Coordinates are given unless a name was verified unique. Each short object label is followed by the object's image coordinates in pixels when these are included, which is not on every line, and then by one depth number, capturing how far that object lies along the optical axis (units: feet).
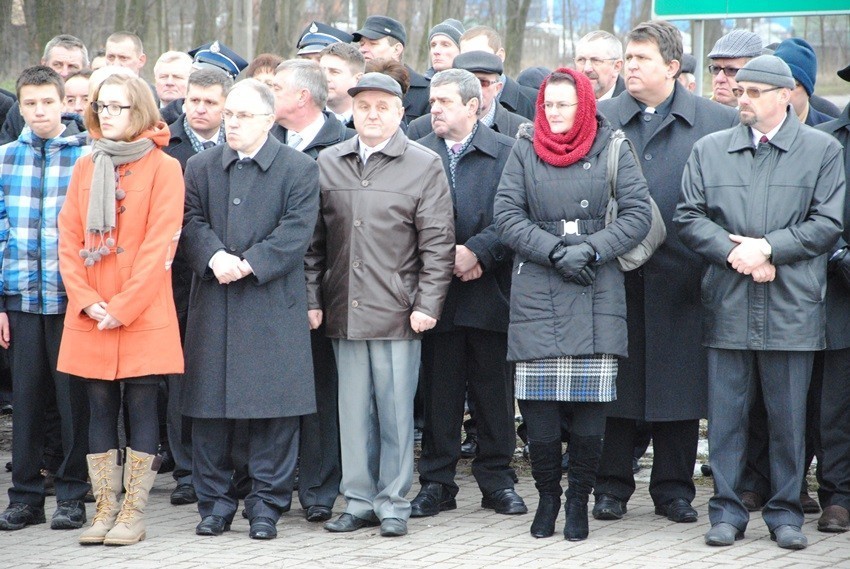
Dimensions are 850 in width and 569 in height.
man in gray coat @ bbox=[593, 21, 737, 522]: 39.82
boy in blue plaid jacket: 39.61
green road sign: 69.97
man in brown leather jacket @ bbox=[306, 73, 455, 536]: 38.44
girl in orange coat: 37.02
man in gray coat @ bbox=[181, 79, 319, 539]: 37.91
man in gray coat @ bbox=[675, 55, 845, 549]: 36.31
